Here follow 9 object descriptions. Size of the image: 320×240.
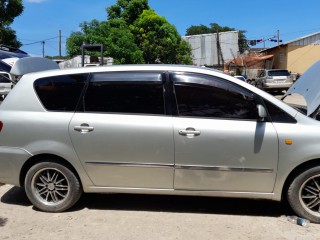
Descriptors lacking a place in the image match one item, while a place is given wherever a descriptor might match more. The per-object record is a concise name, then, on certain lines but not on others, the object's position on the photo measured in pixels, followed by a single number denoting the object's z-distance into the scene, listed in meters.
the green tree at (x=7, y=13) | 26.47
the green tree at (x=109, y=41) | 20.77
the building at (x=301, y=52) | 36.75
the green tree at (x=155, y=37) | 25.70
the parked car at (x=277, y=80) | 26.14
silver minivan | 4.34
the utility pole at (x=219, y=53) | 41.03
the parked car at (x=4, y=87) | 10.66
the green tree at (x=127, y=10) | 26.61
